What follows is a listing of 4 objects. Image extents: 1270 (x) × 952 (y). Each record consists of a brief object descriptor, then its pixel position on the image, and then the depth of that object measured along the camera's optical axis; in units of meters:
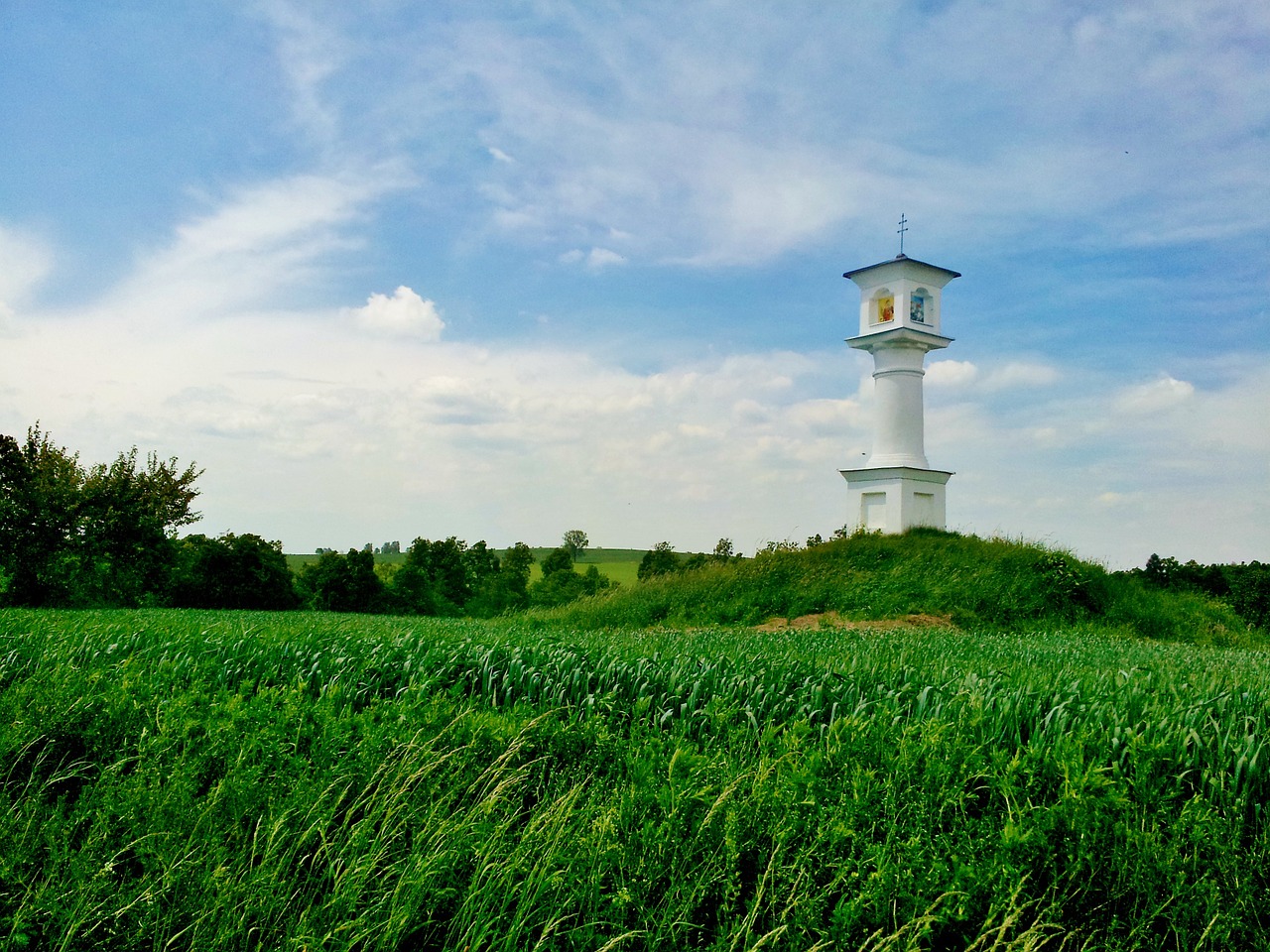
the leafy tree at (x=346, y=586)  28.31
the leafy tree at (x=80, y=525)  23.50
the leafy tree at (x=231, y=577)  27.31
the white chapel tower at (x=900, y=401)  20.14
